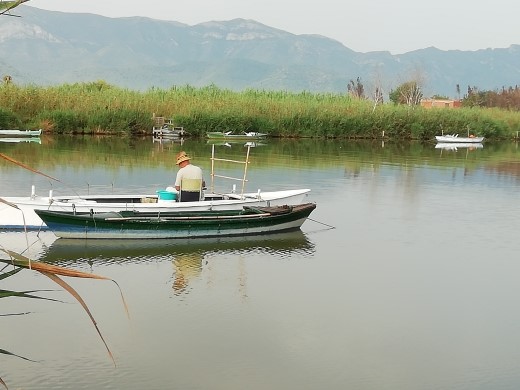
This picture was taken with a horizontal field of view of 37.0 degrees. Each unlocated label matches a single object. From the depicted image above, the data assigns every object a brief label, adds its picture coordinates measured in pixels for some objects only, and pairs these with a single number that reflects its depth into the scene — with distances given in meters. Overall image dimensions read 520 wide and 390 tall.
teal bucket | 12.22
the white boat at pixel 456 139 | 43.50
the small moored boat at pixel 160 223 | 11.32
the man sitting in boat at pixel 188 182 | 12.11
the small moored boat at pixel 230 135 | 37.84
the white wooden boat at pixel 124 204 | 11.41
